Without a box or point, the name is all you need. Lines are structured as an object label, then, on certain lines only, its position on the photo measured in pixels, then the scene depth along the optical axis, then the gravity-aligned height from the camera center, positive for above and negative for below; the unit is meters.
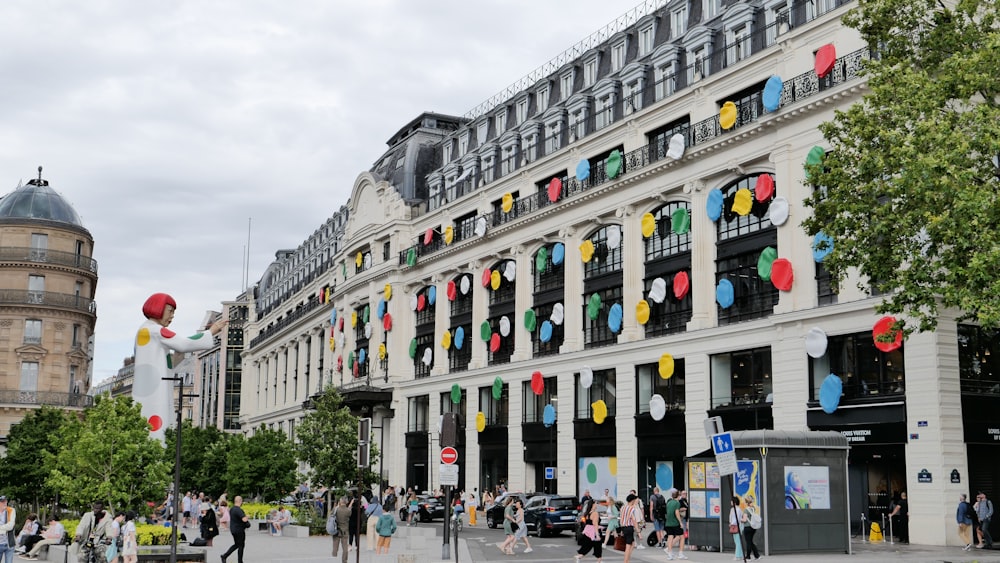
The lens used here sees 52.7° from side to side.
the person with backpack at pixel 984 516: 31.06 -2.42
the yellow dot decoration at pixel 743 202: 40.91 +9.47
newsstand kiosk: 27.91 -1.49
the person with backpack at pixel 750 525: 26.22 -2.28
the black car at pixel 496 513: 44.50 -3.36
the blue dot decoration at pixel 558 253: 53.57 +9.70
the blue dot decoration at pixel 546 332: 53.91 +5.61
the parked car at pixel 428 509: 50.28 -3.50
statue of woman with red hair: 28.95 +2.02
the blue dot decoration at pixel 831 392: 35.47 +1.57
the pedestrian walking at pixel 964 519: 30.89 -2.50
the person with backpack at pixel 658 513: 33.81 -2.51
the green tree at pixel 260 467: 52.75 -1.53
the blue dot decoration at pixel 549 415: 52.53 +1.16
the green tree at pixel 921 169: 22.09 +6.23
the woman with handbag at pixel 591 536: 25.44 -2.46
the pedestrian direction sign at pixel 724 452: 19.02 -0.28
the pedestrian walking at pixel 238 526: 26.02 -2.25
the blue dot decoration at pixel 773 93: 39.34 +13.30
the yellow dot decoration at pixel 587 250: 51.16 +9.41
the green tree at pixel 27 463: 48.78 -1.19
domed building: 62.53 +8.37
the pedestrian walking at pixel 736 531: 26.14 -2.43
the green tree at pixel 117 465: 26.92 -0.73
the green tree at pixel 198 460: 61.94 -1.52
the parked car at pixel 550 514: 38.78 -2.90
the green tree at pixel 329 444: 43.47 -0.27
